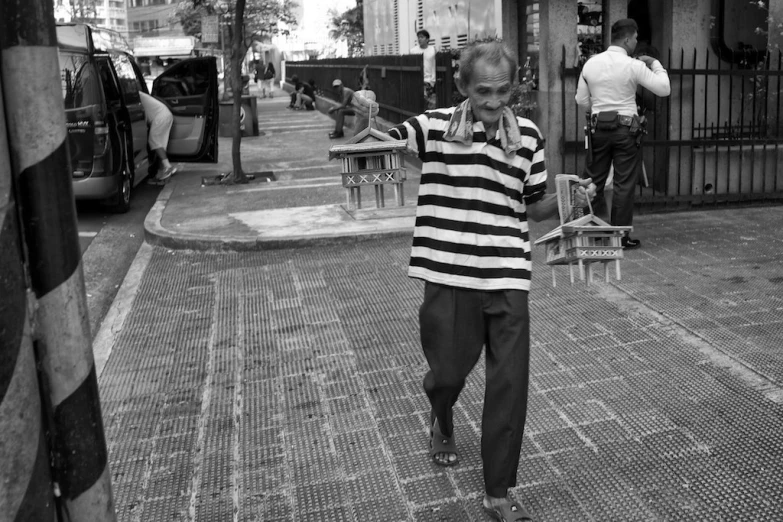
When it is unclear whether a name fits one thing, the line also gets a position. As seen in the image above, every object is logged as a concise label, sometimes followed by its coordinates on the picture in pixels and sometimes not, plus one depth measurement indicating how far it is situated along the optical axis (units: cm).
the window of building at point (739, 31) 1091
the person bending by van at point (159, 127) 1328
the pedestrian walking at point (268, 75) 3934
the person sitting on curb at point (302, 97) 2891
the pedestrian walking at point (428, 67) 1326
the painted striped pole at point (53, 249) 185
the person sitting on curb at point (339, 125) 1867
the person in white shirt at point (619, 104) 759
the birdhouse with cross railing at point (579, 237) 360
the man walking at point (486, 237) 348
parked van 1069
